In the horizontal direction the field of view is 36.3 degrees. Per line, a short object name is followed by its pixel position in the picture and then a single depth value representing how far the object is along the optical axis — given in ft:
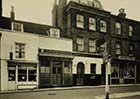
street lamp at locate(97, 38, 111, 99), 35.87
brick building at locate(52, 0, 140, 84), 67.21
